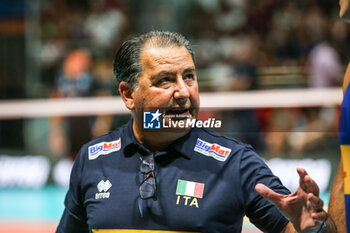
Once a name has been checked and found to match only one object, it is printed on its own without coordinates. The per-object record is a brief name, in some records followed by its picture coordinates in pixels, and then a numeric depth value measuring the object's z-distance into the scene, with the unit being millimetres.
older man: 5043
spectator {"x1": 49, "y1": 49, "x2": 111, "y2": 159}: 16656
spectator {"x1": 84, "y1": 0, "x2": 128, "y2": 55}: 20500
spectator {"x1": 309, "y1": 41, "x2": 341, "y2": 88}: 16537
